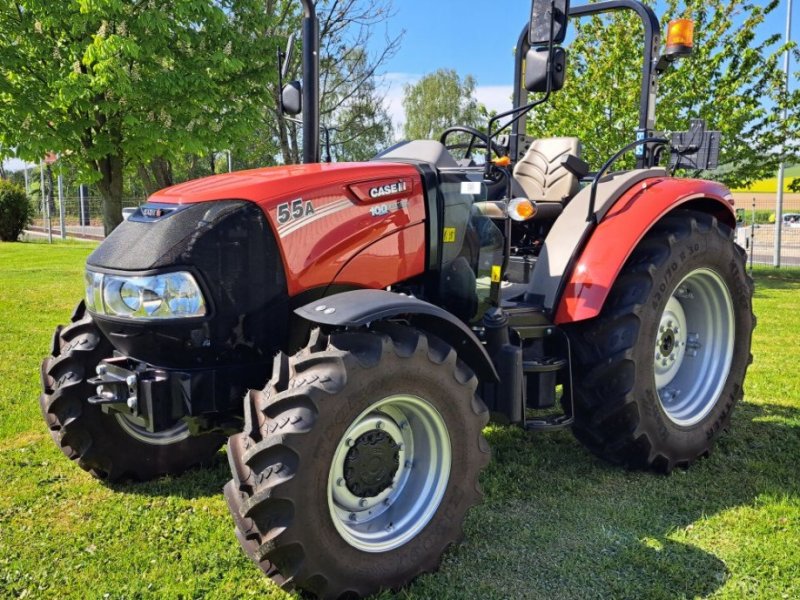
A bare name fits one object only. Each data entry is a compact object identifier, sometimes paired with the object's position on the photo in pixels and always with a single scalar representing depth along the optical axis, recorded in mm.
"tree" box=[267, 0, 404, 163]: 14227
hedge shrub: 23641
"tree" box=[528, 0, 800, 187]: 13383
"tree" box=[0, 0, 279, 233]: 8875
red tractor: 2512
